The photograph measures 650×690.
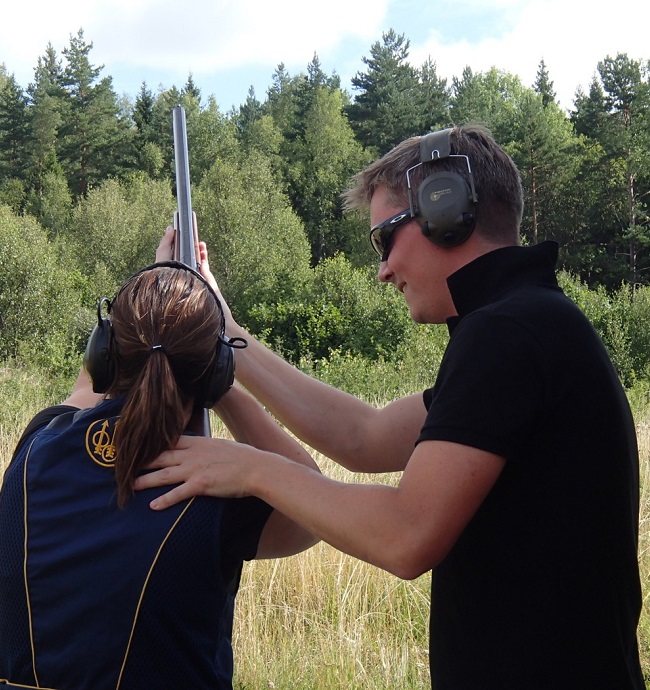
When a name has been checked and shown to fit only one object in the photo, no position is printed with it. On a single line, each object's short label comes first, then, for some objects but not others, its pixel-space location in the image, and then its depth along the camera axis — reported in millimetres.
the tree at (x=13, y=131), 53281
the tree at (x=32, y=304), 31906
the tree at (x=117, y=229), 48531
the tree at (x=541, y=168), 49938
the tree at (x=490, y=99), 54188
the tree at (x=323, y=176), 60562
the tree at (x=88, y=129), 56031
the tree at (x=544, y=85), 67812
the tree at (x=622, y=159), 47250
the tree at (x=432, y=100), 55462
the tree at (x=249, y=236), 45812
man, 1551
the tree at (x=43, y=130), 54062
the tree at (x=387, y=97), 55375
